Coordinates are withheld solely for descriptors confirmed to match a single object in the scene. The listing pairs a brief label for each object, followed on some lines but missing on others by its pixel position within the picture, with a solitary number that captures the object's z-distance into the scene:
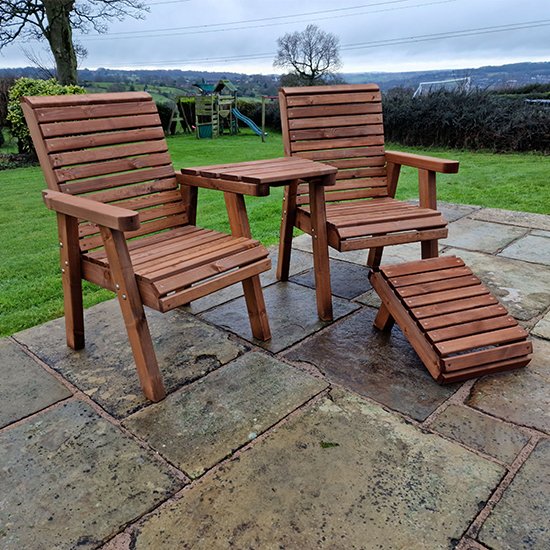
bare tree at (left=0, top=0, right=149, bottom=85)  13.07
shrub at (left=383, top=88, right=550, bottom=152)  8.86
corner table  2.19
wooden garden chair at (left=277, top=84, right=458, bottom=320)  2.61
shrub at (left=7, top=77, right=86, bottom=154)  9.20
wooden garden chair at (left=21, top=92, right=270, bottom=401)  1.85
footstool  2.03
